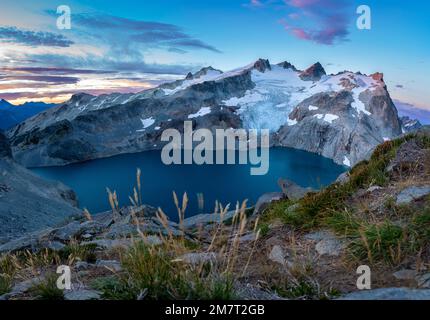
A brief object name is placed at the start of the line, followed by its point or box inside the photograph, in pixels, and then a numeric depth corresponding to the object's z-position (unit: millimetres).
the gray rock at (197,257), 5016
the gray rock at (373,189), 7638
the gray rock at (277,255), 5794
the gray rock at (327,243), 5770
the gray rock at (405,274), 4579
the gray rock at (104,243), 8459
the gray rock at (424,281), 4262
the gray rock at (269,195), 30825
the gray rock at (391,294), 3906
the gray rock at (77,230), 12328
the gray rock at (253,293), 4348
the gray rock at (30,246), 10300
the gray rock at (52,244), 9891
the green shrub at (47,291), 4434
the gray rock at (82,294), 4359
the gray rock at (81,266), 6449
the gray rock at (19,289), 4918
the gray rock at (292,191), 20908
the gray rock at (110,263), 6161
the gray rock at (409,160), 8047
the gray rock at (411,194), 6503
